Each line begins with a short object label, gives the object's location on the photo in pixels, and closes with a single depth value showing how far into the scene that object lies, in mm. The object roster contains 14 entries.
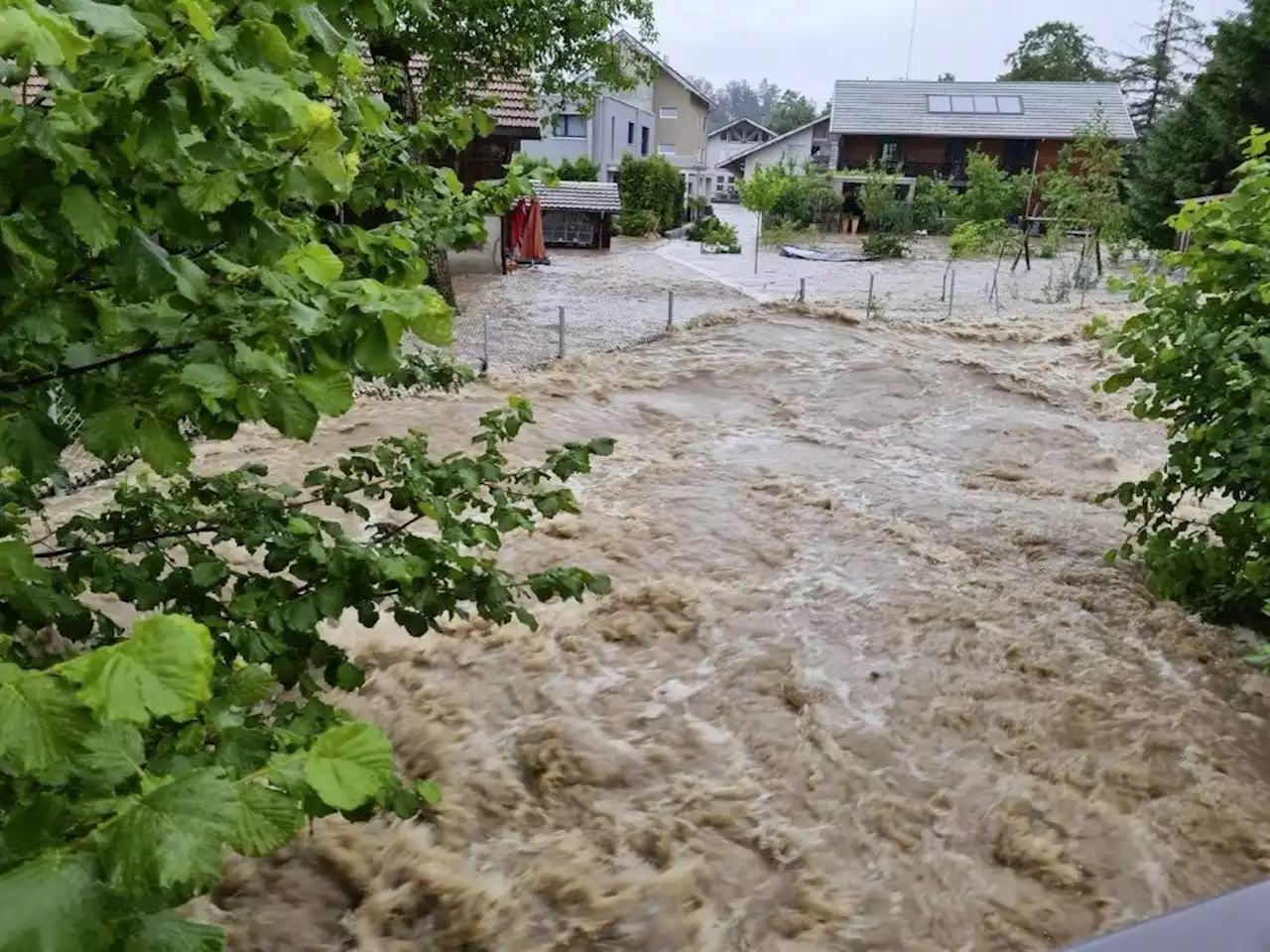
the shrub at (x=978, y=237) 19188
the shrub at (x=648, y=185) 26812
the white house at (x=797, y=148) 36969
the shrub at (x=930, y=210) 26438
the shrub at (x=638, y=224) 26078
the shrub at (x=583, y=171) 24641
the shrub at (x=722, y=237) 22719
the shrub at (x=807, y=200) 27656
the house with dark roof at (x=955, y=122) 29516
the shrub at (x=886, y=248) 22719
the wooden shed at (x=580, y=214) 21375
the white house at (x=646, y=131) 28750
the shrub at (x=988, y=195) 22125
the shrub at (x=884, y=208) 25734
